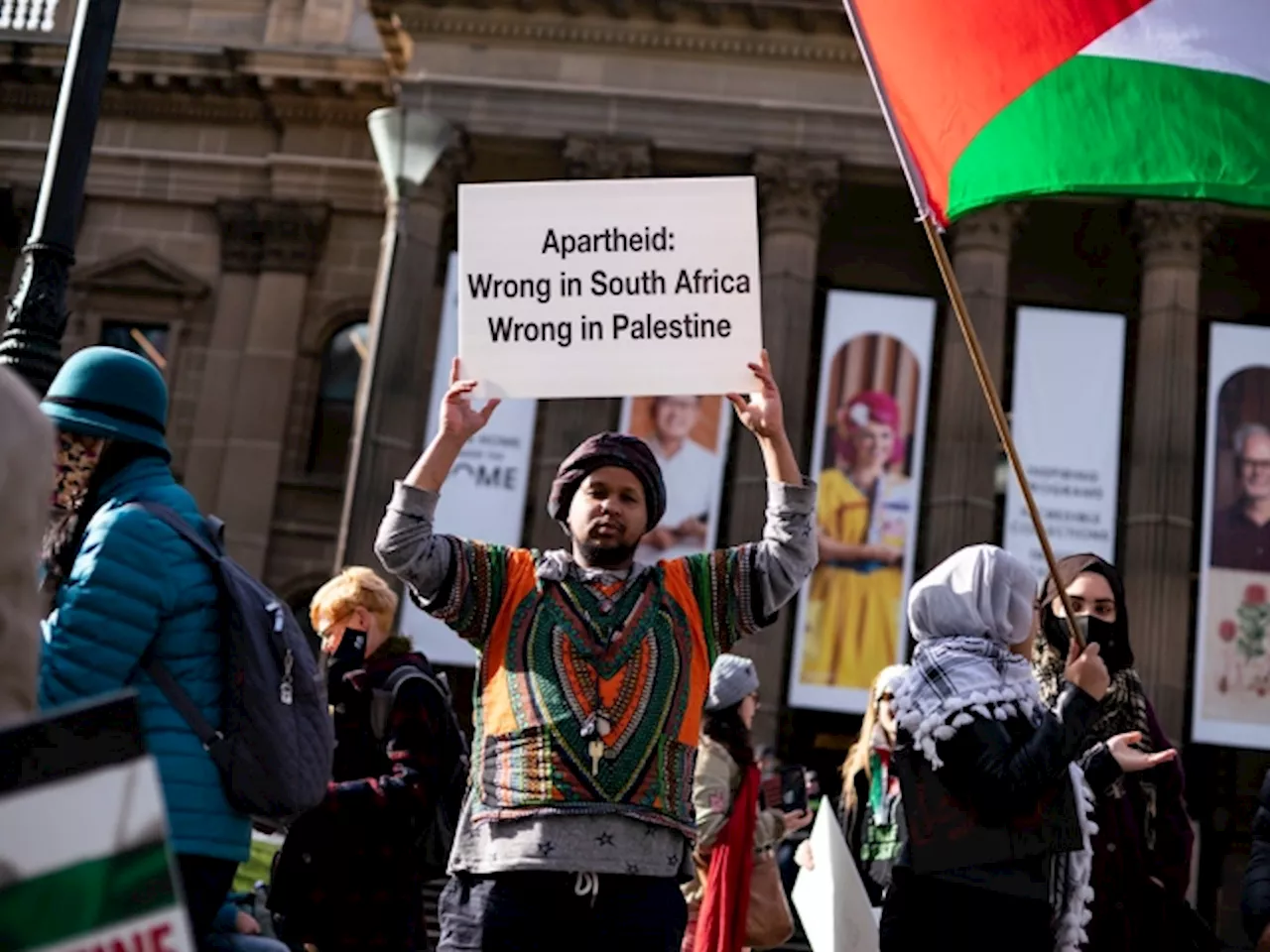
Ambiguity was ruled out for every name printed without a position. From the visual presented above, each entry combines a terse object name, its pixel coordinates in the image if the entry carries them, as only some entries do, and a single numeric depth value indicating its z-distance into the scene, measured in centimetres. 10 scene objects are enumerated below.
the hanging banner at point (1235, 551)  2044
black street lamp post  718
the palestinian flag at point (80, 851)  174
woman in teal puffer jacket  362
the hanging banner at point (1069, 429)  2136
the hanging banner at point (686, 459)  2105
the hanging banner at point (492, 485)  2125
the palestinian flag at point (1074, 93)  566
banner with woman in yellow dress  2086
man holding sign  402
